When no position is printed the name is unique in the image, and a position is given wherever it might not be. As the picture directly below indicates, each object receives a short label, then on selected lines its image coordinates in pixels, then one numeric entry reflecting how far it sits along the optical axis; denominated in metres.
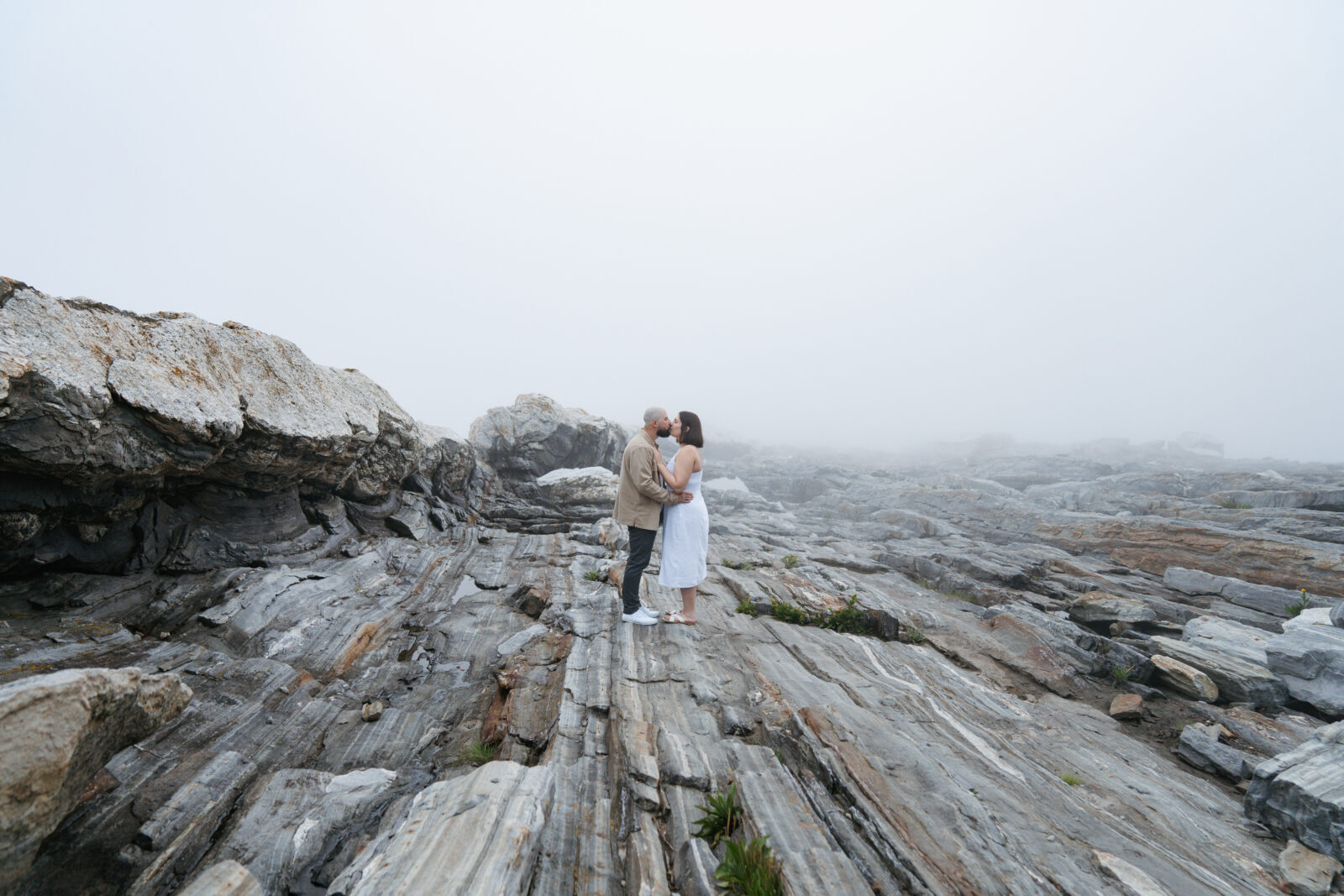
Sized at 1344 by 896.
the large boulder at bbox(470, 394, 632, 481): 25.20
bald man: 8.84
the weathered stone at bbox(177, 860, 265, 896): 3.89
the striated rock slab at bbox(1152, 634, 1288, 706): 8.08
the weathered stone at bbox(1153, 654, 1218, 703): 8.32
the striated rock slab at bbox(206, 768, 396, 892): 4.51
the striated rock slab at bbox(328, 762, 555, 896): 3.57
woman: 9.09
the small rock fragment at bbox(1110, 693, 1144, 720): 7.94
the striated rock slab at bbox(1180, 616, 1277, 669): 9.19
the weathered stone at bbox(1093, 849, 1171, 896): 3.94
